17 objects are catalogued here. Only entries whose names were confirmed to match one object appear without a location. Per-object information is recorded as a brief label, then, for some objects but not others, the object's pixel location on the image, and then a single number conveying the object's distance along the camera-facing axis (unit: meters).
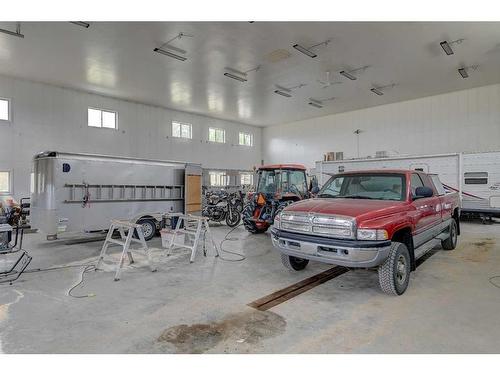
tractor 8.20
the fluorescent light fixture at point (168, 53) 8.76
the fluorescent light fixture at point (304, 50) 8.67
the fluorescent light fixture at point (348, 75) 10.78
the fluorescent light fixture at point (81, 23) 7.19
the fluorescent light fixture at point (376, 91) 12.85
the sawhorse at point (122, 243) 4.70
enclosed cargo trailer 6.65
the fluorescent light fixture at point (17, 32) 7.38
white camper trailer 10.03
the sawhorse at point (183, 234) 5.79
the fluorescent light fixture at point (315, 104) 14.80
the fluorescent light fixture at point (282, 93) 12.97
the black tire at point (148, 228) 7.95
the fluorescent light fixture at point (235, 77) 10.82
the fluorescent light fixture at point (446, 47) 8.41
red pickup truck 3.72
